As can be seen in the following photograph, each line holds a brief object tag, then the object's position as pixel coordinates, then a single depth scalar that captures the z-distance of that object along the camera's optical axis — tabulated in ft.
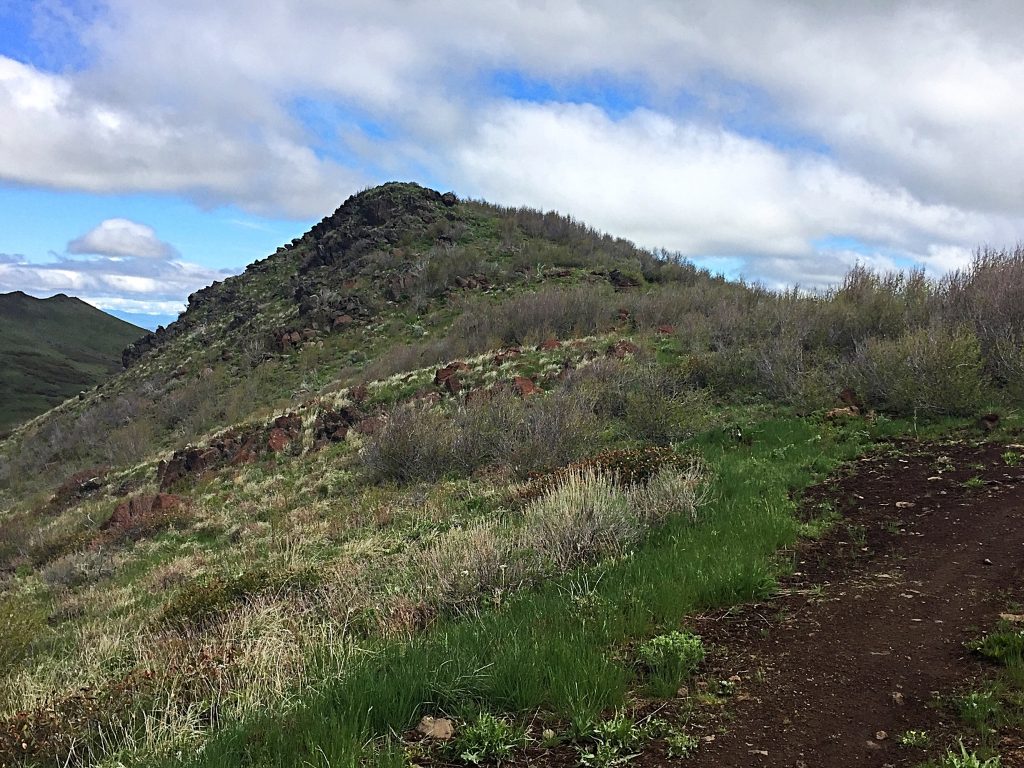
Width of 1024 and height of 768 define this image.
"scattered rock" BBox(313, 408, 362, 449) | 64.03
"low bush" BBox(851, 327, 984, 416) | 35.04
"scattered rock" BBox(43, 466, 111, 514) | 73.99
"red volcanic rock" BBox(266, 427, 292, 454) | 66.03
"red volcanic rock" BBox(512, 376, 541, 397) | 57.11
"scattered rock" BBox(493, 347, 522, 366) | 73.41
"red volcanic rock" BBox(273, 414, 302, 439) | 68.28
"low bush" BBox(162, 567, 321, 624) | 23.35
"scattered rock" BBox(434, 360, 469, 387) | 69.97
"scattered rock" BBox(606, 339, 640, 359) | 64.13
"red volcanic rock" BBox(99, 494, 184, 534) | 48.75
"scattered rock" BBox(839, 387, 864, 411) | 39.65
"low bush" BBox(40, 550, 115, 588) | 39.42
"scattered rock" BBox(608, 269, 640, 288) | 120.37
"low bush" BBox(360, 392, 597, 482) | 40.93
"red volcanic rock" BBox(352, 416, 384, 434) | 59.81
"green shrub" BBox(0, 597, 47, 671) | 24.24
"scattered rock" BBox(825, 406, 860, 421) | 38.01
